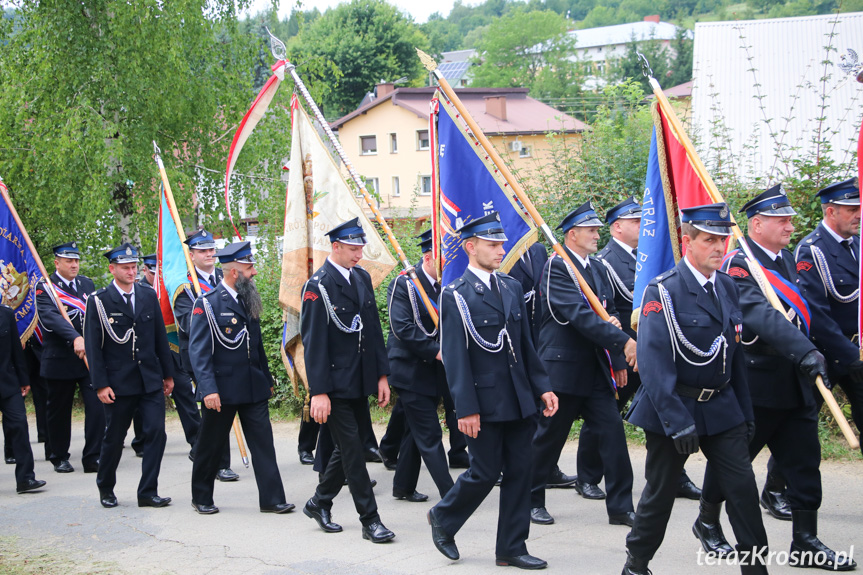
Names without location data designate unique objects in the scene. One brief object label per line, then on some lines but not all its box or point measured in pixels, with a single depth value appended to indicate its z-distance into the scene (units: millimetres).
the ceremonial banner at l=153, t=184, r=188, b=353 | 9406
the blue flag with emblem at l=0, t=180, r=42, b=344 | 9281
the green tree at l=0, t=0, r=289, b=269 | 13648
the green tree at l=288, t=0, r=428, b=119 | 58000
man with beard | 7152
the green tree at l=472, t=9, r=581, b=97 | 93688
